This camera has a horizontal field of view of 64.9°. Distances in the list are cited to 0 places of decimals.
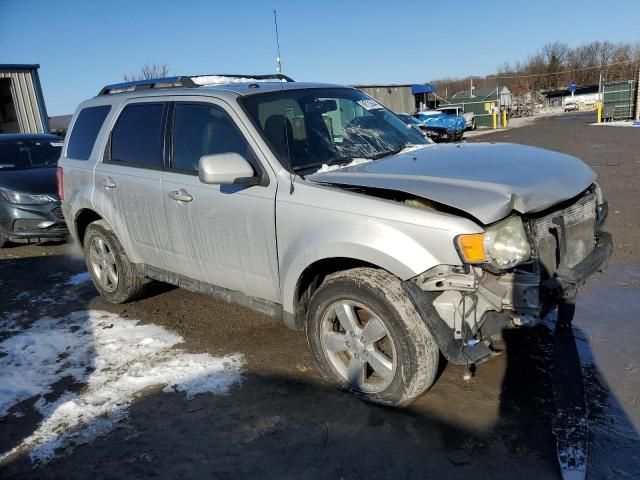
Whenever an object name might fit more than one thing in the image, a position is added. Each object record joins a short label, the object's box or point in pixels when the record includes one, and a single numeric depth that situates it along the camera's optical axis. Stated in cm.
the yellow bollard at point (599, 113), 3078
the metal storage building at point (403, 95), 3778
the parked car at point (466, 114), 3638
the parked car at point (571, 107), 6130
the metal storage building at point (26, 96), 1889
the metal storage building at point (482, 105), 3858
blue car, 2909
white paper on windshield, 427
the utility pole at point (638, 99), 2784
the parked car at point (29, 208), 746
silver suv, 264
